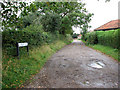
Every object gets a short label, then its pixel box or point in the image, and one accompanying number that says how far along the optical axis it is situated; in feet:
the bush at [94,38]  64.31
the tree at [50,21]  54.02
